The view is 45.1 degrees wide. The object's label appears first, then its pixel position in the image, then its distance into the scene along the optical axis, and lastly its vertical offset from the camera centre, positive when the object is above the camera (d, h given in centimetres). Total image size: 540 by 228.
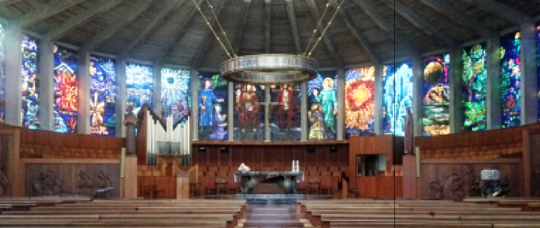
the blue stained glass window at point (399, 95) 2650 +171
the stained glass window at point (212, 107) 2867 +129
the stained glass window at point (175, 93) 2820 +190
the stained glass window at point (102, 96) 2555 +162
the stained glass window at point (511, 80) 2156 +188
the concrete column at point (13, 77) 2106 +193
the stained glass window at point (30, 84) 2223 +183
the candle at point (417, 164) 1720 -76
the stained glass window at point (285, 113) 2884 +102
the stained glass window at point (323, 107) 2861 +128
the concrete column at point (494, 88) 2241 +165
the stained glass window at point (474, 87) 2334 +179
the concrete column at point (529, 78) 2056 +184
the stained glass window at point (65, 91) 2388 +171
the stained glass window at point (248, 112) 2880 +107
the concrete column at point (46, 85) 2300 +182
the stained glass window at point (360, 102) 2772 +148
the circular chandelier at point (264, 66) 1512 +167
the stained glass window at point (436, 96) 2503 +154
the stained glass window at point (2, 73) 2078 +203
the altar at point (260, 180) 2070 -145
